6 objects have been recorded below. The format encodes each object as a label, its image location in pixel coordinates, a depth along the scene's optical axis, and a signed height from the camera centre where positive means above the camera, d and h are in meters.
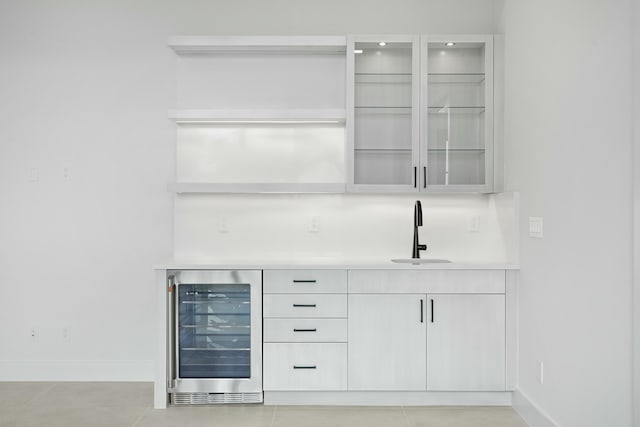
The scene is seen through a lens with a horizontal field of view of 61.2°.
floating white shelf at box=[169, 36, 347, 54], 3.66 +1.15
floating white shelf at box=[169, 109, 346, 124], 3.68 +0.66
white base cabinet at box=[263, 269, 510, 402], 3.34 -0.76
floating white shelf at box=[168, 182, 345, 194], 3.70 +0.17
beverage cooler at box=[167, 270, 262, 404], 3.36 -0.78
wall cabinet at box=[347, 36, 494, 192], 3.63 +0.68
